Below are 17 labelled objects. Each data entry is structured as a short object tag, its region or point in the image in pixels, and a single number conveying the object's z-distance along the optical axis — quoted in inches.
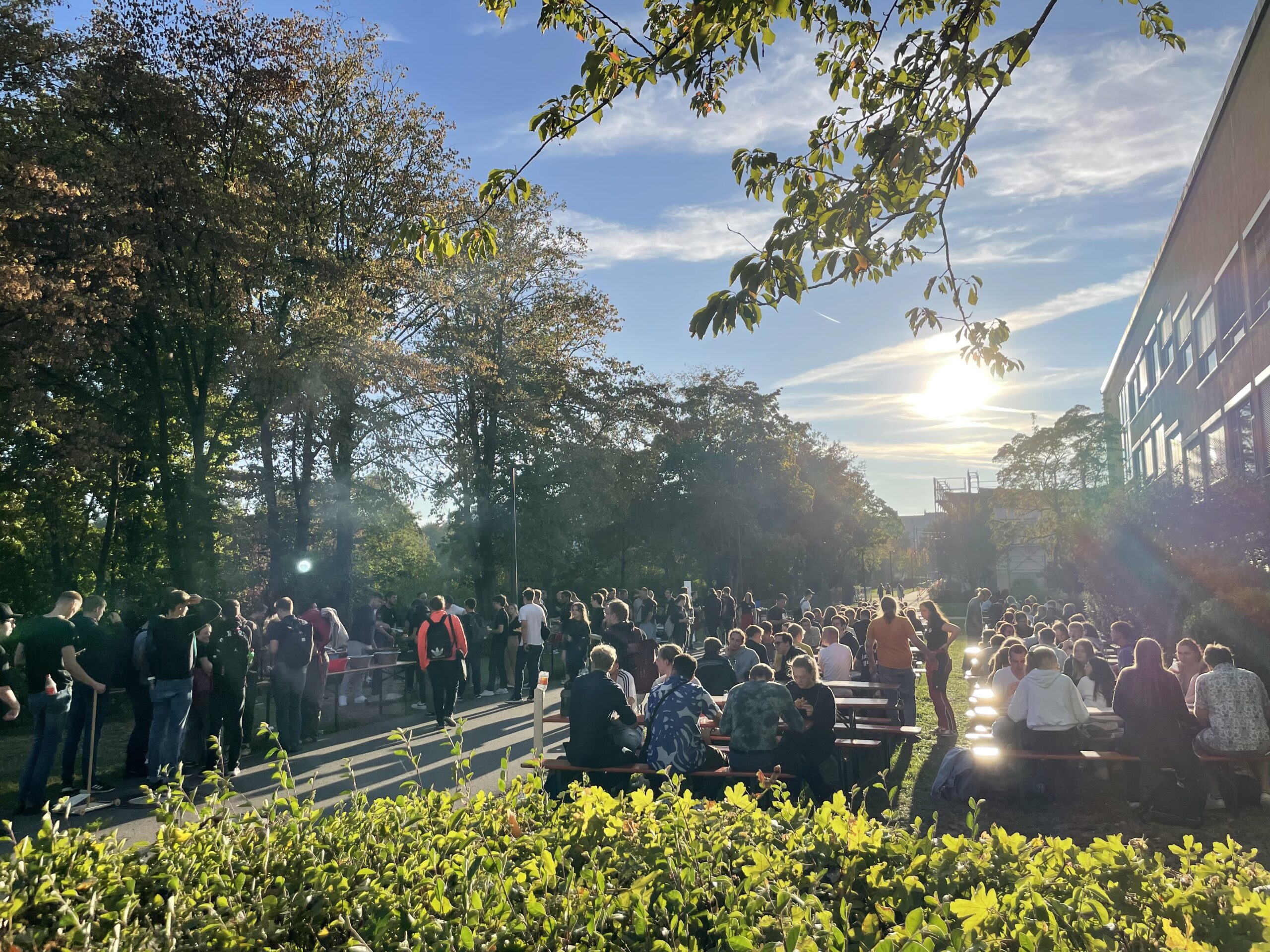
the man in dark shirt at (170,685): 355.9
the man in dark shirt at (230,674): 401.4
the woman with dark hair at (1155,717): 319.9
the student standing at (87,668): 358.6
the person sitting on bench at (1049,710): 341.4
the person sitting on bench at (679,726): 298.2
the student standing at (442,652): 502.3
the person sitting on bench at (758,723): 310.3
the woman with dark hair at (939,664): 477.7
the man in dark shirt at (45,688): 325.7
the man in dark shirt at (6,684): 300.7
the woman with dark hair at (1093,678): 418.3
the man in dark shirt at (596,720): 304.3
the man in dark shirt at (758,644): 554.9
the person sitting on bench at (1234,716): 325.7
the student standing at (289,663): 433.7
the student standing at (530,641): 620.4
